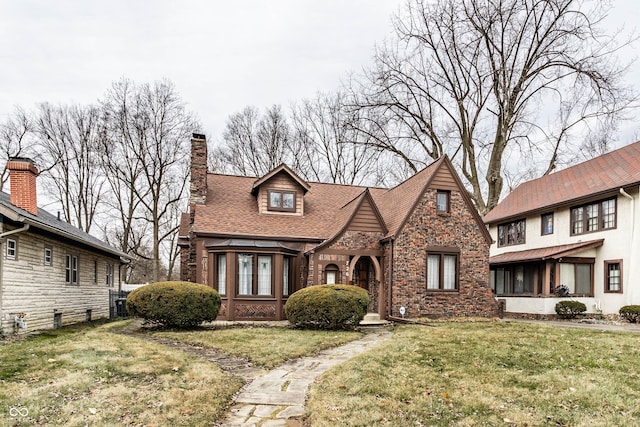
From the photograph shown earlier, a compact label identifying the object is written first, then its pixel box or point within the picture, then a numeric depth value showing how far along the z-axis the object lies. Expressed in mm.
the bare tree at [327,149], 36250
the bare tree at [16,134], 30781
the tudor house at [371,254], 17562
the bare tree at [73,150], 31703
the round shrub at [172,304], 14117
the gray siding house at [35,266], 12914
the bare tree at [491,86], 25266
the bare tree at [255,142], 37812
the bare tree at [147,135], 30922
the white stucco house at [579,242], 18938
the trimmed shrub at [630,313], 17531
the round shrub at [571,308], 19656
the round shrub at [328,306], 14031
